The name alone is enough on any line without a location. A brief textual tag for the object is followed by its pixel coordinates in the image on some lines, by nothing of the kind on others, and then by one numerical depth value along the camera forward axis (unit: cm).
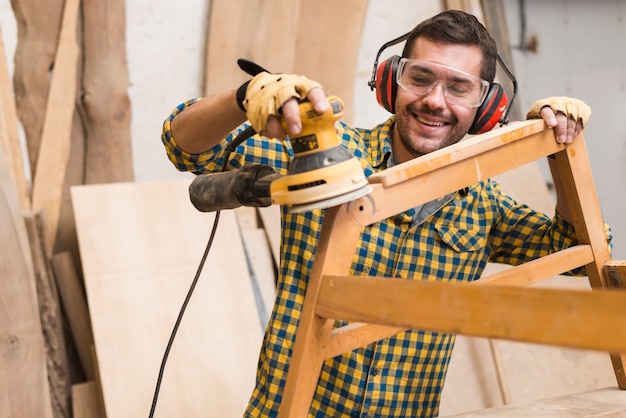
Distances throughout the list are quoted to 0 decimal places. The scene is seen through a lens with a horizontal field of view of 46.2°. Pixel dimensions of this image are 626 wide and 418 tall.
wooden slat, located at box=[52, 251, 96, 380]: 290
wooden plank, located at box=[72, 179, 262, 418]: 274
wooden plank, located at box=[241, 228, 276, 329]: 313
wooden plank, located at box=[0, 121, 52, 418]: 263
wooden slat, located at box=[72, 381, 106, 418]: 281
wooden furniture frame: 86
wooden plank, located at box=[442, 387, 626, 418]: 149
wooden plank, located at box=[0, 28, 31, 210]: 285
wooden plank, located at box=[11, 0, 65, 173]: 293
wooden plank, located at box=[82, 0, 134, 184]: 303
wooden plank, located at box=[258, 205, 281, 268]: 320
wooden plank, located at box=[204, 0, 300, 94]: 323
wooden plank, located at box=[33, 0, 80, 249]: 295
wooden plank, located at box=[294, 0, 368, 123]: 343
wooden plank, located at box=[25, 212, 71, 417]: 283
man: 174
